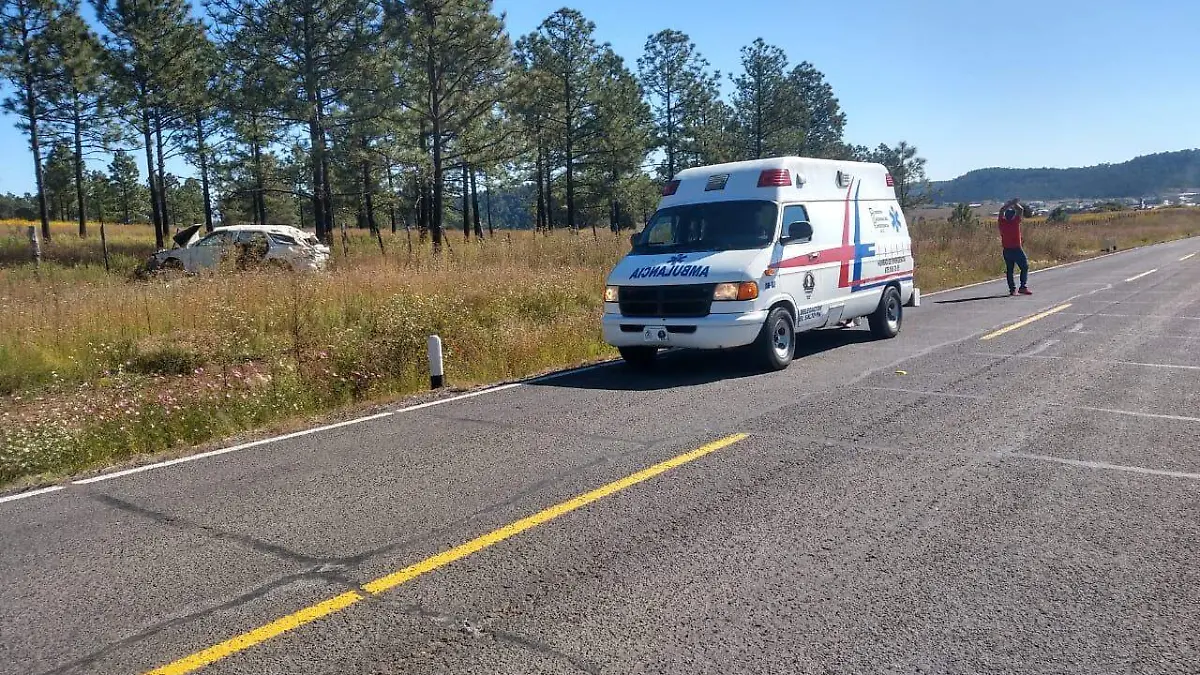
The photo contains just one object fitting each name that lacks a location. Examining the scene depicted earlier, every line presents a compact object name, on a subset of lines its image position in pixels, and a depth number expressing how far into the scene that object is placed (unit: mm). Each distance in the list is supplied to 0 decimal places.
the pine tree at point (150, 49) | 32094
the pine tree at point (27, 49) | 31531
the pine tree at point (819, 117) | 63062
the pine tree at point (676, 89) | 50438
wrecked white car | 20703
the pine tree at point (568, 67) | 43125
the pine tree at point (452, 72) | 28000
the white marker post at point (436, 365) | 9531
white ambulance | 9492
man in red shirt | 18438
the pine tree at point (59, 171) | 36062
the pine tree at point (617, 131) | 45906
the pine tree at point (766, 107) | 52781
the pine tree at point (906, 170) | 83000
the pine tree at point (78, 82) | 31641
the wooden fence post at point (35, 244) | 25203
